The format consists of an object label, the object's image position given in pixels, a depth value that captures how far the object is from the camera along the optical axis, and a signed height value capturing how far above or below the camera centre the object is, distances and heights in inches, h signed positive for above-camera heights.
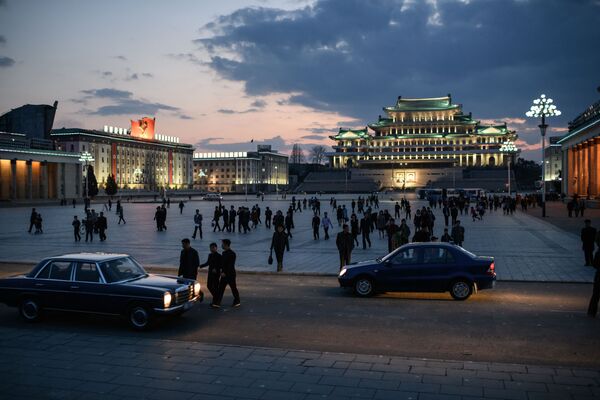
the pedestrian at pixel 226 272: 429.1 -67.3
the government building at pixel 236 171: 6801.2 +264.4
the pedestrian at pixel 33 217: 1152.1 -55.2
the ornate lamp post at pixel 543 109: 1584.6 +244.7
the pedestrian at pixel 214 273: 433.4 -69.0
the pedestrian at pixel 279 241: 602.9 -59.1
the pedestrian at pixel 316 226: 1005.2 -70.1
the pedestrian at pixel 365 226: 862.3 -61.2
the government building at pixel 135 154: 4982.8 +403.6
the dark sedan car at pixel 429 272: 456.8 -73.7
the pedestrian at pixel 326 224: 1010.1 -67.0
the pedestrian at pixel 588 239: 631.2 -63.0
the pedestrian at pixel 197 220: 1042.1 -58.5
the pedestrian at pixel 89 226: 1008.0 -66.8
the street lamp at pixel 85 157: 3145.7 +213.7
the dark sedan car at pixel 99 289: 357.7 -69.5
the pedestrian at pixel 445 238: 648.9 -61.7
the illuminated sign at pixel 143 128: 5757.9 +710.2
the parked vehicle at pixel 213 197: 3478.6 -42.1
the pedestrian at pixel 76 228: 1000.5 -71.0
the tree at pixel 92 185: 4084.2 +53.4
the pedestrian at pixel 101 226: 1006.2 -67.1
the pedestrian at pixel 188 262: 446.6 -61.1
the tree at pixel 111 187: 4471.0 +39.8
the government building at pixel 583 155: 2005.4 +146.9
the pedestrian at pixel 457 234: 738.8 -64.5
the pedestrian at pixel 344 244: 609.6 -64.4
